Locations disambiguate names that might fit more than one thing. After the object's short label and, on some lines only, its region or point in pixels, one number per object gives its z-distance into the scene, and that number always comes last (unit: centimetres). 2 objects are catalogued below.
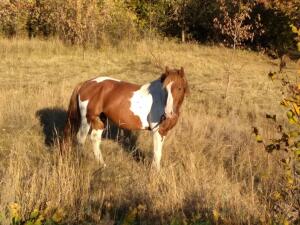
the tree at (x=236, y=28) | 2440
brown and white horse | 1189
